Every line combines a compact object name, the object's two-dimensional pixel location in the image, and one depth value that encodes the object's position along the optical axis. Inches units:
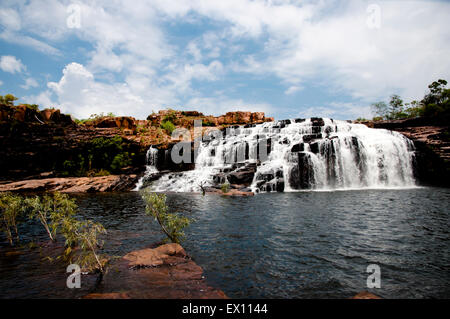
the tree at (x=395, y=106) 2874.0
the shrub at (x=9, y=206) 353.3
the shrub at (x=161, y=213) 313.0
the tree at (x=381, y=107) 3083.7
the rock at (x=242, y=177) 1142.3
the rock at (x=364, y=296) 183.2
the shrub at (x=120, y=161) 1485.7
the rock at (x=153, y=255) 265.5
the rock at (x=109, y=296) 188.1
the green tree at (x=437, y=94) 1851.6
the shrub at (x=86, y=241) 235.3
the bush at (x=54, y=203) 304.8
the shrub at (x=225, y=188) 978.1
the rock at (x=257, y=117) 2294.5
